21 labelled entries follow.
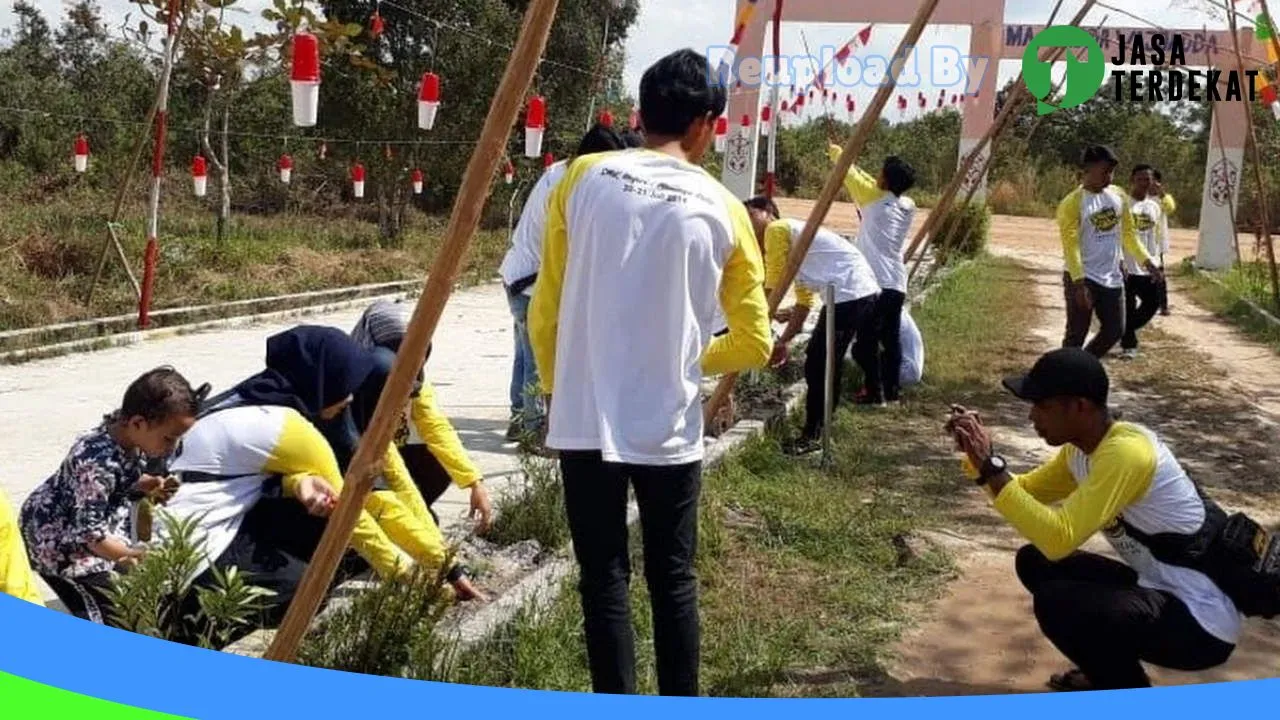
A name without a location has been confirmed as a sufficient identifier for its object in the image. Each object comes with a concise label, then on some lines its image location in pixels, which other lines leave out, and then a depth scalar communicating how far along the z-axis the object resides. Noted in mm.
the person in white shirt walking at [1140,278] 8344
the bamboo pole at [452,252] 2008
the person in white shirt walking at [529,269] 4547
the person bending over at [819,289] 5016
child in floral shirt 2668
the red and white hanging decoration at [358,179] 12250
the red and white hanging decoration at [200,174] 9445
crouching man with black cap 2719
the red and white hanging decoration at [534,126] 7484
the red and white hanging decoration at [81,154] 9234
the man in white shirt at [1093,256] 6773
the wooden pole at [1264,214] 8645
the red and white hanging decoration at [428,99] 7070
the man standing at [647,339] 2305
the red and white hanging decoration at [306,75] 5965
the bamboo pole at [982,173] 8758
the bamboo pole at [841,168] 3725
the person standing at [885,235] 6180
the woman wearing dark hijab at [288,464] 2789
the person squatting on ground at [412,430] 3334
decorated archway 15688
